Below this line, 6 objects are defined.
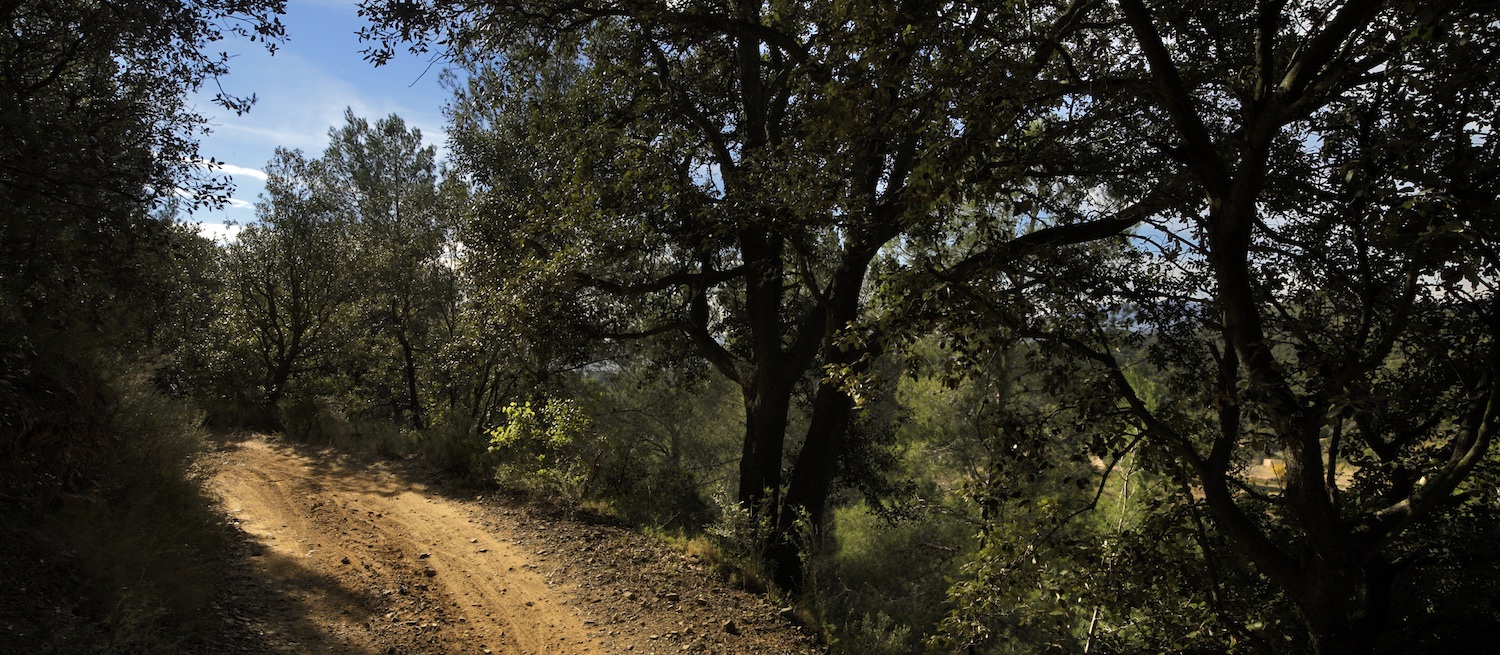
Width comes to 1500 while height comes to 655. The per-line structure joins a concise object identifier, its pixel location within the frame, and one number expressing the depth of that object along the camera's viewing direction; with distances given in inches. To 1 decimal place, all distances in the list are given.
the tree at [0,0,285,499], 221.1
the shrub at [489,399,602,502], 402.3
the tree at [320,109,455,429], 737.0
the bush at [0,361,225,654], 194.7
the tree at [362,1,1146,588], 191.9
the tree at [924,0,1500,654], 159.9
